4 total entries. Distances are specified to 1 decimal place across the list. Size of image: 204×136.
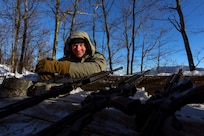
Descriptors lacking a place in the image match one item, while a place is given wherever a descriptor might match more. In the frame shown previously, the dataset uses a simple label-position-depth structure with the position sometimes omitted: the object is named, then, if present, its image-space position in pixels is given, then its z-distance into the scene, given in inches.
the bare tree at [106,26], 525.5
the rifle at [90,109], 17.1
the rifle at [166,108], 15.2
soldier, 70.9
